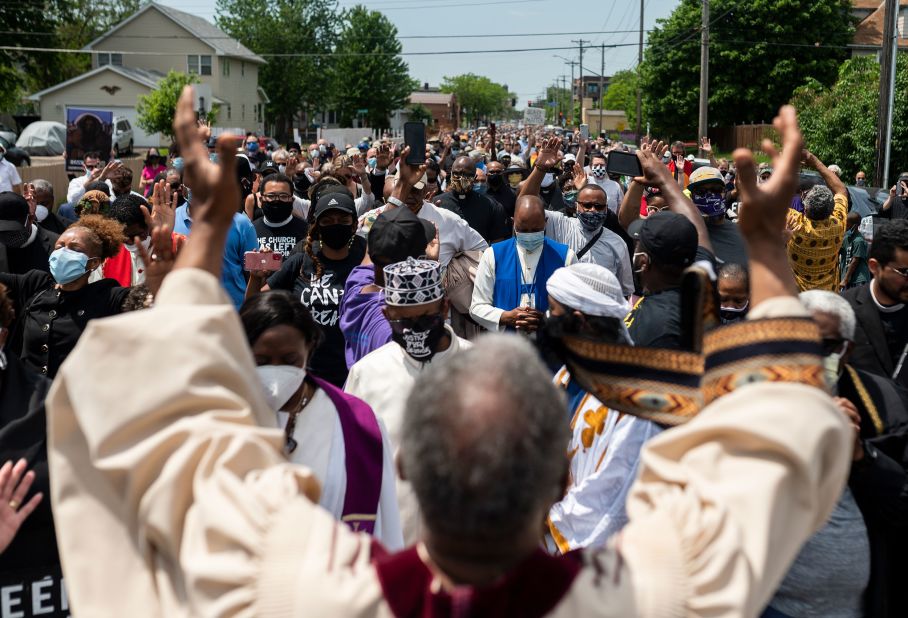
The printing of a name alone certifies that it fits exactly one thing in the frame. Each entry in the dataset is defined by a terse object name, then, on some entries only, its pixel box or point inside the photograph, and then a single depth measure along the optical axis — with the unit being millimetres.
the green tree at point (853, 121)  24578
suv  42625
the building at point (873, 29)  67125
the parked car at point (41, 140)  45656
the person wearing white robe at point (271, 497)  1538
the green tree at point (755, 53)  53844
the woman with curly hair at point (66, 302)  5594
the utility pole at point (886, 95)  19719
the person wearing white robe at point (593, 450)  3416
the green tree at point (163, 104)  45250
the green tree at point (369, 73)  93625
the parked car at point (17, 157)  32875
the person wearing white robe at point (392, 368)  3906
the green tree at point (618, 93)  102550
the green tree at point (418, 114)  106550
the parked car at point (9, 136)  39119
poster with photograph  17062
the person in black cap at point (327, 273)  5473
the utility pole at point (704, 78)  32156
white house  72875
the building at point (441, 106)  152125
